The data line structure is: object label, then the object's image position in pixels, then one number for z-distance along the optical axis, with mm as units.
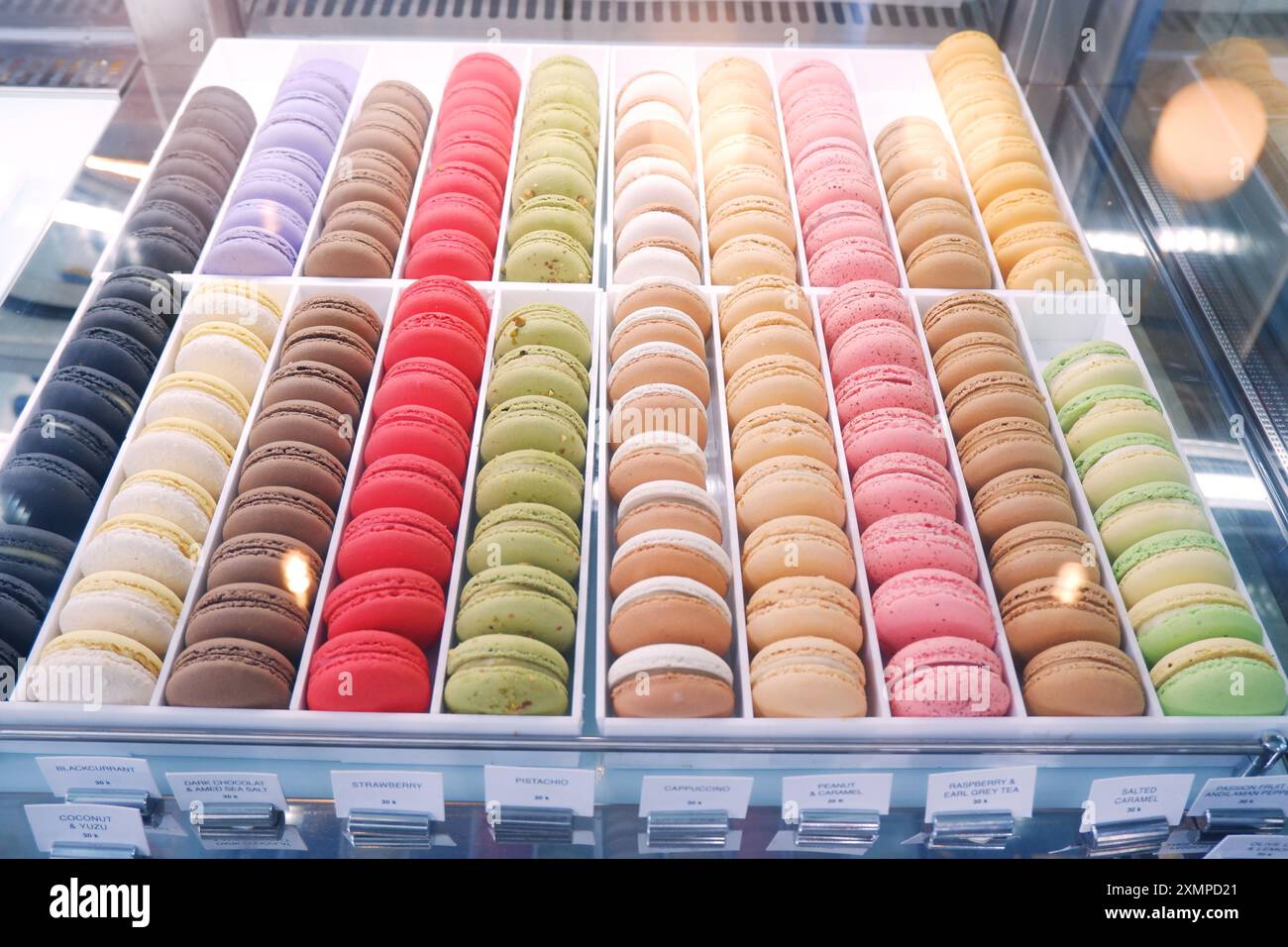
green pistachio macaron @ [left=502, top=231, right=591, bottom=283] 567
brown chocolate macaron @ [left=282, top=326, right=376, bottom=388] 510
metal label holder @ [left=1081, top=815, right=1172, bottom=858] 392
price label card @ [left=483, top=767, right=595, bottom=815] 375
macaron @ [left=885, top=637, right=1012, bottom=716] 398
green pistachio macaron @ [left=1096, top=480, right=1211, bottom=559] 459
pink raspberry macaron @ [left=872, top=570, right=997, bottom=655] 422
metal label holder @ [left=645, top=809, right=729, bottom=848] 388
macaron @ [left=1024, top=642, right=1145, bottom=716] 398
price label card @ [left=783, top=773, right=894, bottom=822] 381
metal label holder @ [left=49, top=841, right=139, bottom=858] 380
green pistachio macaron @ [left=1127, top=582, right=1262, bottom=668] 420
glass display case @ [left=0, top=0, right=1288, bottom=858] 389
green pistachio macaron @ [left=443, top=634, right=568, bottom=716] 391
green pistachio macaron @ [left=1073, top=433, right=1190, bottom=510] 479
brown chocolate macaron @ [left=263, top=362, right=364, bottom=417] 493
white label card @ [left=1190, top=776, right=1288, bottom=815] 383
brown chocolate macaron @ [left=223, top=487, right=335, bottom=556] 444
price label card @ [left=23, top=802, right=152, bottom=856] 373
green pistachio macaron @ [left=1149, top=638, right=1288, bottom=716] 399
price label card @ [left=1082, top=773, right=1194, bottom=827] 384
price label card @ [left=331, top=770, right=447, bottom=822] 375
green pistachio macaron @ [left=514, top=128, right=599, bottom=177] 629
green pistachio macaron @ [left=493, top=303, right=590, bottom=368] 523
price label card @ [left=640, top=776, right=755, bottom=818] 380
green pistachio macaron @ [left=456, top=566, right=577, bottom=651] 413
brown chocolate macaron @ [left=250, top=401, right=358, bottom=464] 476
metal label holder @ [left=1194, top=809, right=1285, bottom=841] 388
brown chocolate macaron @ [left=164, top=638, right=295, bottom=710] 387
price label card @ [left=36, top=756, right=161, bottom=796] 376
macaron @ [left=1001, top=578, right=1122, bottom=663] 421
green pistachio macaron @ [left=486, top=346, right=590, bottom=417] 500
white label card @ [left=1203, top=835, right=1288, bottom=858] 386
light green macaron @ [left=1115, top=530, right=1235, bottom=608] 439
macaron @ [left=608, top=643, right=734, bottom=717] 393
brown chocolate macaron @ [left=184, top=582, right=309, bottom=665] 407
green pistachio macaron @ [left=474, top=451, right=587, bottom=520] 457
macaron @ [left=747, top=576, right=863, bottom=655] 417
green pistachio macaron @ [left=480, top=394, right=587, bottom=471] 479
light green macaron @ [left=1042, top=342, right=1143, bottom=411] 524
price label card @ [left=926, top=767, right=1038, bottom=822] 383
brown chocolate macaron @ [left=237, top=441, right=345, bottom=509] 460
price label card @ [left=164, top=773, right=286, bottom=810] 374
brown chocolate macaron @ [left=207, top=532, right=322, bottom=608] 426
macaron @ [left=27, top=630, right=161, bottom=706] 392
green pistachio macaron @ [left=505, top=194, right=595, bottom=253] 587
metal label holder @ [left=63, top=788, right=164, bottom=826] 380
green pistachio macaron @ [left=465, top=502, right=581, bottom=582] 436
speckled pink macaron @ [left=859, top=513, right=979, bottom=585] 442
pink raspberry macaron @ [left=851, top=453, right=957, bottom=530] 462
